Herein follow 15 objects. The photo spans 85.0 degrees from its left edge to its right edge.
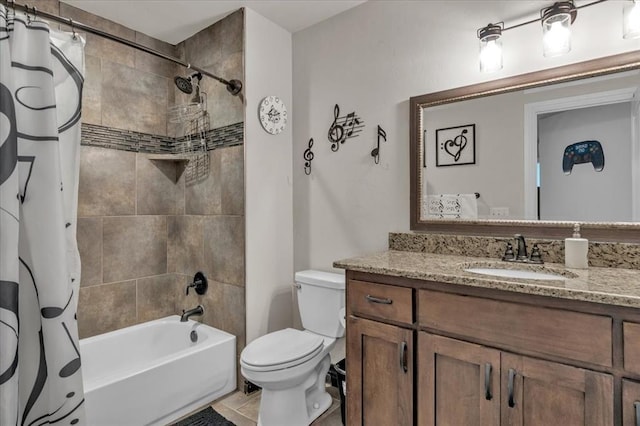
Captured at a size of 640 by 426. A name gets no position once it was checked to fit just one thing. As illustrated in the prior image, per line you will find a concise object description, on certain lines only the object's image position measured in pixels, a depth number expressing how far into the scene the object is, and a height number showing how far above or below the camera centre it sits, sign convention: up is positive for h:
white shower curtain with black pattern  1.07 -0.07
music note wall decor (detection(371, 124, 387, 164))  2.06 +0.38
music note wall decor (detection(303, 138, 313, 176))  2.42 +0.38
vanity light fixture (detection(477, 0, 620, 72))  1.34 +0.78
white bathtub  1.75 -0.93
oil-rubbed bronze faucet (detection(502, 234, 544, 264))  1.53 -0.19
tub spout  2.46 -0.70
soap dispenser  1.36 -0.16
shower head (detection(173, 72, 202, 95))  2.28 +0.85
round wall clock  2.35 +0.68
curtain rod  1.19 +0.81
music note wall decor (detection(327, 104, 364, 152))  2.18 +0.54
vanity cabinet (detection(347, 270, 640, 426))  0.99 -0.48
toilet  1.74 -0.74
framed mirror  1.42 +0.27
